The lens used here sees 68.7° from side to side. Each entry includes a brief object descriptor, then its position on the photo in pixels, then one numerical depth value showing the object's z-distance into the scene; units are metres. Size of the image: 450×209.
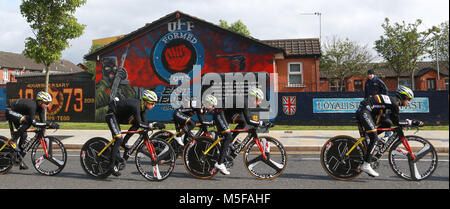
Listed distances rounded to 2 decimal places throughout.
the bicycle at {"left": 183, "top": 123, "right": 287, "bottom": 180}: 5.85
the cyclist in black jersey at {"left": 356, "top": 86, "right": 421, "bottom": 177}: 5.60
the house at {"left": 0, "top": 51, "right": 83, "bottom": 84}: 61.53
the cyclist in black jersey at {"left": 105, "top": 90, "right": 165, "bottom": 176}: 5.84
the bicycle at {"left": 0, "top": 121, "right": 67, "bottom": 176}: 6.38
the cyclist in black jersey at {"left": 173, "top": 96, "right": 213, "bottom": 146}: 7.30
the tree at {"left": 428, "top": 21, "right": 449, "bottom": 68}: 35.31
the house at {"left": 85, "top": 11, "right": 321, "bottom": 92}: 17.64
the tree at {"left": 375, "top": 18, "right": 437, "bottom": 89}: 34.41
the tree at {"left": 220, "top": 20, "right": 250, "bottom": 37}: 51.96
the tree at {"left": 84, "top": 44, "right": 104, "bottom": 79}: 55.75
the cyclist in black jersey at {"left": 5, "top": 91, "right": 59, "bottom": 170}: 6.52
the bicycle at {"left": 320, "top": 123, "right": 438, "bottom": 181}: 5.54
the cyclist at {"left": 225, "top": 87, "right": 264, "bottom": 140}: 5.99
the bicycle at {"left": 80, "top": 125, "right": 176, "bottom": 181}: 5.85
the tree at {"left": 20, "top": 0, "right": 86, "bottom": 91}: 15.44
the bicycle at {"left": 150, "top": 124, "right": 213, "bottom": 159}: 7.27
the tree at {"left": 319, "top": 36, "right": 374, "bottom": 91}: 37.19
